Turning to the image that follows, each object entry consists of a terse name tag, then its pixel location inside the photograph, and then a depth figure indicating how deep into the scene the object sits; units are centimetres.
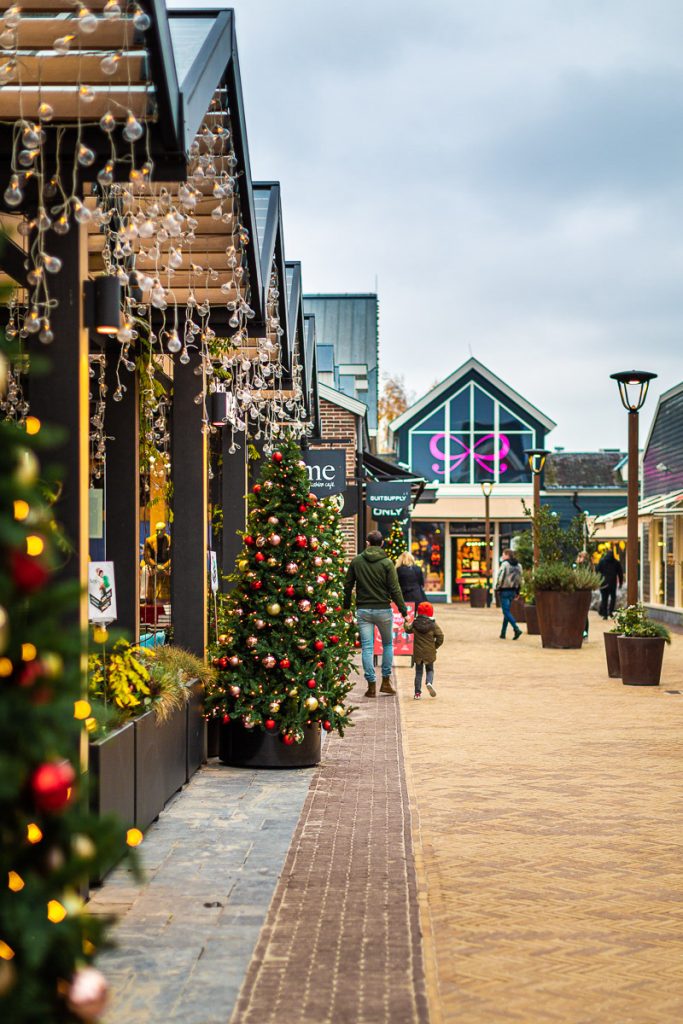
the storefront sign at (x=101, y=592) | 649
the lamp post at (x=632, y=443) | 1538
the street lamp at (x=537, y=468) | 2573
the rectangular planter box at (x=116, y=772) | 555
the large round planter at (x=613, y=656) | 1627
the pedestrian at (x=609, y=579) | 2956
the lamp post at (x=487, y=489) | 3616
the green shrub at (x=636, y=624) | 1548
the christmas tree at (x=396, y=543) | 2281
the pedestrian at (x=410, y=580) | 1702
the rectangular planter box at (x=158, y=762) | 652
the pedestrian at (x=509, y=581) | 2277
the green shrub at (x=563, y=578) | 2066
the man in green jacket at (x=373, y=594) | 1355
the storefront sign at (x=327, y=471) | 1587
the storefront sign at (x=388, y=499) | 2006
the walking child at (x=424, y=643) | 1380
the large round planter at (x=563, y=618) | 2109
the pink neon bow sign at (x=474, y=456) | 4119
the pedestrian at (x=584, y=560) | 2908
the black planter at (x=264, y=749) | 876
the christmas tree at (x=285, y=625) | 865
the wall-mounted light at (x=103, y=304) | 533
